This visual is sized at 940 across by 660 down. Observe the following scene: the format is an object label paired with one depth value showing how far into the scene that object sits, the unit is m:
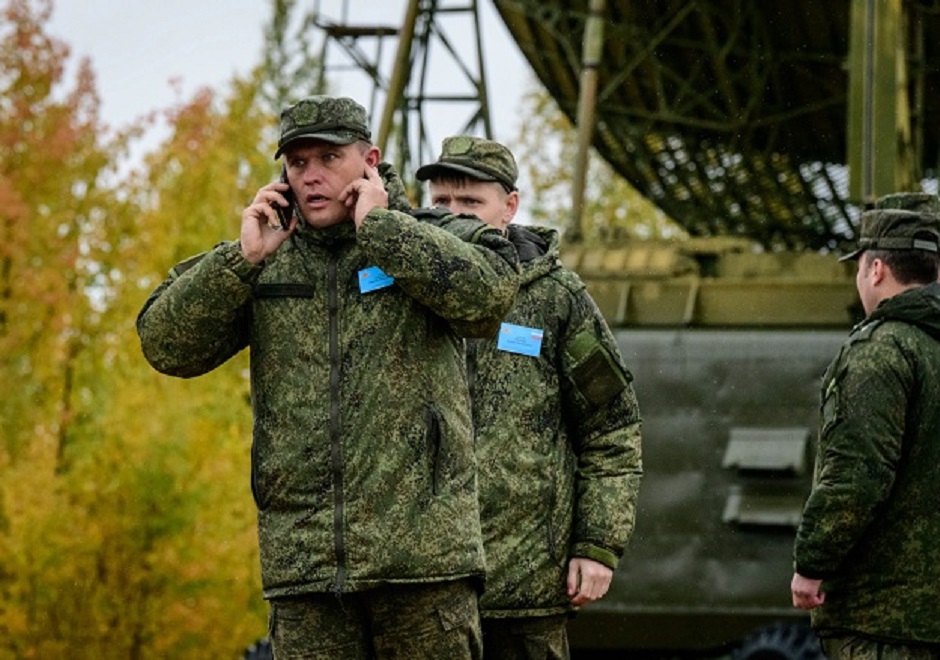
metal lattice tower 28.44
